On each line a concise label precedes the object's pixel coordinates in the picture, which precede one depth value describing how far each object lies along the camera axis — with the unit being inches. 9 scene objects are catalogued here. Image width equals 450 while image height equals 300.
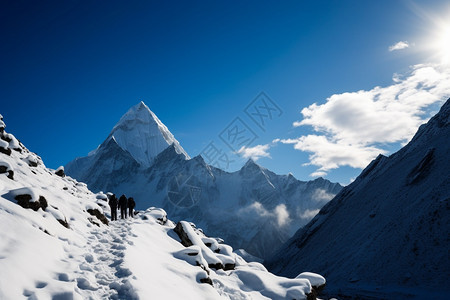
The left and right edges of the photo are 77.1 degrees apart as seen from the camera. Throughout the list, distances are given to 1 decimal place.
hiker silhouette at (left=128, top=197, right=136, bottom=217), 1063.2
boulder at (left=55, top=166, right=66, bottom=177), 1356.5
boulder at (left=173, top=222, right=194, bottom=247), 766.5
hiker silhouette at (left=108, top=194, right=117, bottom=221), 960.2
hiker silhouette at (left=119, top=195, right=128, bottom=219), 1028.1
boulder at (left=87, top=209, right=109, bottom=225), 819.9
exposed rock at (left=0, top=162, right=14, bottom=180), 629.6
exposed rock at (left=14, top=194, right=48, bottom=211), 466.3
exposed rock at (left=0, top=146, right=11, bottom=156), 832.3
